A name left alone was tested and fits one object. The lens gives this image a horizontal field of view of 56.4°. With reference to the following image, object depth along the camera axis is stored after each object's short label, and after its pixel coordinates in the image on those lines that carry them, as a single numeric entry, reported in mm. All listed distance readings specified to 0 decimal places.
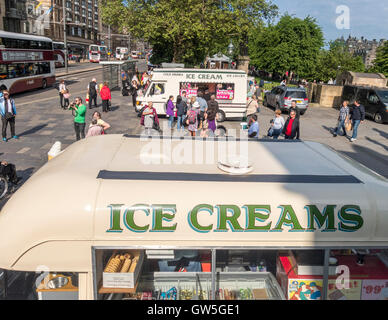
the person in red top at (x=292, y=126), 12853
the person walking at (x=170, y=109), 18373
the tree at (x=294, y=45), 62281
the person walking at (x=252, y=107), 19125
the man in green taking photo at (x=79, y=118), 13748
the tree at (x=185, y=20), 31248
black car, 23266
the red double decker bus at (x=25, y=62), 26250
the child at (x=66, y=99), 21764
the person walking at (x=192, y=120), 15828
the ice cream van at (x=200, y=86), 21172
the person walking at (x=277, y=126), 13875
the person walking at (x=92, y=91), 22688
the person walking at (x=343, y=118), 18250
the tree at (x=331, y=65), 66706
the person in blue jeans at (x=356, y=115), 17703
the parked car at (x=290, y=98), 24531
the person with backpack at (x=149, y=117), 14648
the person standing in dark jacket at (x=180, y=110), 18188
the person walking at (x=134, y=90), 25016
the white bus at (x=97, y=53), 73919
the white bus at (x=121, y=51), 92438
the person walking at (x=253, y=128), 12492
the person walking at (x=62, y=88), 22241
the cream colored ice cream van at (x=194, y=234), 3191
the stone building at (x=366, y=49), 165750
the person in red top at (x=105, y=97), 21812
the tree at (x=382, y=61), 62031
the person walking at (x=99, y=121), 10886
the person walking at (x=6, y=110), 14961
